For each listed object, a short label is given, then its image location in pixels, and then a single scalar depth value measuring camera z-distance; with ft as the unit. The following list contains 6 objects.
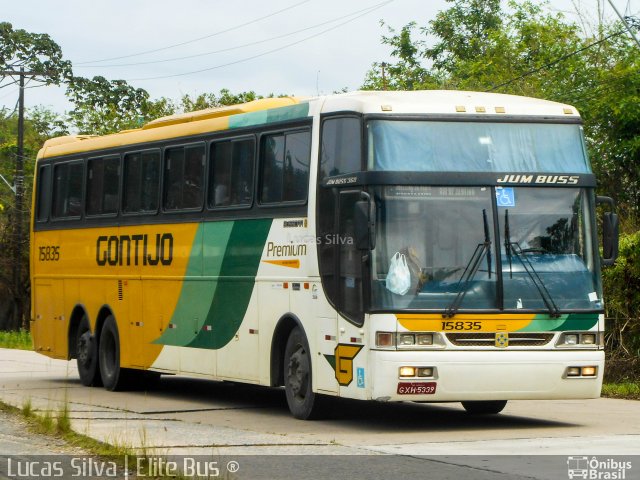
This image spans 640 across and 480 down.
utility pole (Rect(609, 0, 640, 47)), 88.87
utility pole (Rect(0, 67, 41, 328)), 175.01
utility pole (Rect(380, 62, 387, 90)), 170.49
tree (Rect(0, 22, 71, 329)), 175.94
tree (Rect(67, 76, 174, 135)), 200.03
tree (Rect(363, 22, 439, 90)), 191.11
